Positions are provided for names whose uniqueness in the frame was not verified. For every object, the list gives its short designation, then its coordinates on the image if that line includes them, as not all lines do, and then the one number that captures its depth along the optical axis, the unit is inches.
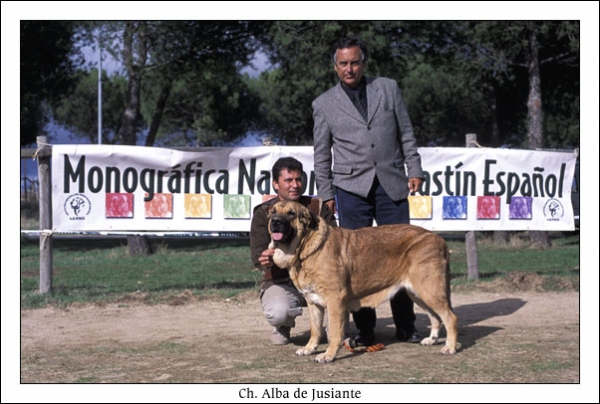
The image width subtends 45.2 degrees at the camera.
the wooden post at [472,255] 438.6
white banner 386.3
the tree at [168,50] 687.7
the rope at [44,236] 381.1
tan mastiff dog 235.5
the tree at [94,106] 1657.2
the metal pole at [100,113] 1403.2
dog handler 256.2
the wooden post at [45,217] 383.2
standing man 258.8
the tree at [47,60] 739.4
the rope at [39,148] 378.9
